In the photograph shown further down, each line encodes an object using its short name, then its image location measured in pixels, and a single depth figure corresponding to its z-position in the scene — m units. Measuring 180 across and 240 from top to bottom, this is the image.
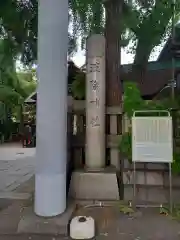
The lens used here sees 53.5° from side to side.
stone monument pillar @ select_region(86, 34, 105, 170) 2.95
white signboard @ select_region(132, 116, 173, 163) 2.54
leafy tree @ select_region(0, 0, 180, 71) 3.45
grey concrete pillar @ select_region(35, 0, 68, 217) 2.39
